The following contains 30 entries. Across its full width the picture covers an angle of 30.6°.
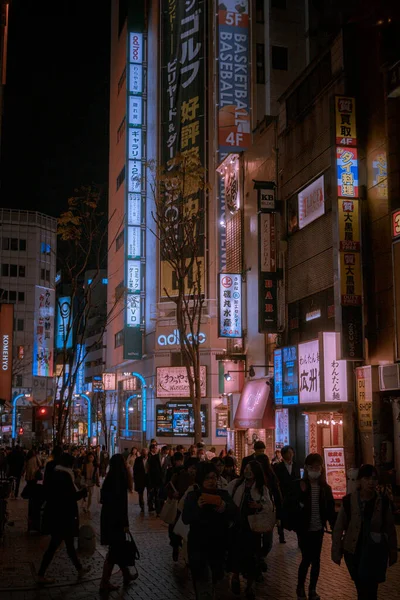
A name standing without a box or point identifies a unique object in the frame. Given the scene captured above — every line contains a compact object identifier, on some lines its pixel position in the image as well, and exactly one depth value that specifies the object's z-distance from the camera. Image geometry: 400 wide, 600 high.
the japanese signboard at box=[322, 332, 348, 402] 19.15
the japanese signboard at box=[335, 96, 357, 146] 18.95
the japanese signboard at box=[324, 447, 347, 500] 18.50
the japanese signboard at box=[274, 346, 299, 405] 21.70
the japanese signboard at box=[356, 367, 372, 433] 18.12
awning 24.45
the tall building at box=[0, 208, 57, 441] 80.25
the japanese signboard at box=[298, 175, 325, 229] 21.16
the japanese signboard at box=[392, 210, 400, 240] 17.25
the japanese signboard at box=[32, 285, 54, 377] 79.50
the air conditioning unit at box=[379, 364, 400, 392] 17.08
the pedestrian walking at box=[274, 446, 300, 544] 13.31
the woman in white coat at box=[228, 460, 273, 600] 9.19
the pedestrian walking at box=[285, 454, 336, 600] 8.91
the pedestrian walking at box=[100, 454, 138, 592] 9.84
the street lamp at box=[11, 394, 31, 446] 77.08
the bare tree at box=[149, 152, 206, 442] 26.34
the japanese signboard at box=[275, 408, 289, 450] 23.06
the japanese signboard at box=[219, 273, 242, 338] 27.20
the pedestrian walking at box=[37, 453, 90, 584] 10.33
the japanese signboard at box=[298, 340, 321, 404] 20.08
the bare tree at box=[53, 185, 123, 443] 23.26
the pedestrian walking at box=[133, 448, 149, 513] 20.89
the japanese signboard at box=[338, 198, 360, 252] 18.61
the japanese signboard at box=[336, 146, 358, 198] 18.70
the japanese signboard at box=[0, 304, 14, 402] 21.91
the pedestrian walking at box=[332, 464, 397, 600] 6.88
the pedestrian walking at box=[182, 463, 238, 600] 7.47
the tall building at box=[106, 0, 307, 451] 35.97
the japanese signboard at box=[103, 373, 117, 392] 49.83
